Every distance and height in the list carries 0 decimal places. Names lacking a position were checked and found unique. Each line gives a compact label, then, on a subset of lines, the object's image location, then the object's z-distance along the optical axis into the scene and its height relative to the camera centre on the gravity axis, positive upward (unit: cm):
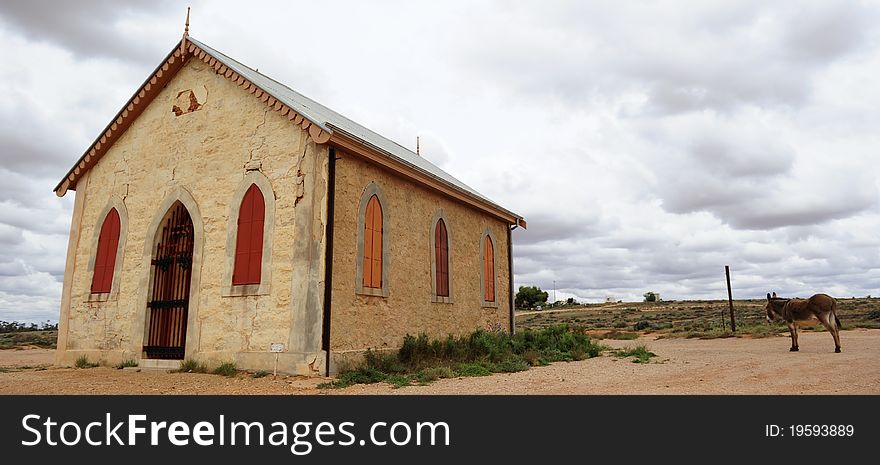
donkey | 1591 +30
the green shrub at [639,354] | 1418 -83
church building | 1098 +194
